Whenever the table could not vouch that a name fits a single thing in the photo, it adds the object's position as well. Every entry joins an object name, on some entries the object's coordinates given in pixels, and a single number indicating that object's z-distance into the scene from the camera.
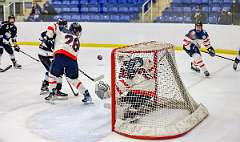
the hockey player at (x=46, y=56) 7.55
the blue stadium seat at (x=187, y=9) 14.11
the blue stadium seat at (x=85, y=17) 16.13
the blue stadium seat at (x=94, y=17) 15.93
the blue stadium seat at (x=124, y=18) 15.16
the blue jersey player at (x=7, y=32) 10.46
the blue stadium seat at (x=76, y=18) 16.25
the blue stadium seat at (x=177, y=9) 14.39
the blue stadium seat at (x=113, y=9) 16.74
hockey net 5.58
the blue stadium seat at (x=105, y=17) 15.79
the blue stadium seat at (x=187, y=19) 13.92
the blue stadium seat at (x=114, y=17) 15.51
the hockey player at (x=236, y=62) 10.28
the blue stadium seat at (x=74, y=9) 17.45
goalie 5.86
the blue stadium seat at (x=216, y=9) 13.56
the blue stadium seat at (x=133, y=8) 16.03
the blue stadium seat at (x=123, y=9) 16.61
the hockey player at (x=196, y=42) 9.78
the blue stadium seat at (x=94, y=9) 17.03
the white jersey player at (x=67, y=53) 6.96
